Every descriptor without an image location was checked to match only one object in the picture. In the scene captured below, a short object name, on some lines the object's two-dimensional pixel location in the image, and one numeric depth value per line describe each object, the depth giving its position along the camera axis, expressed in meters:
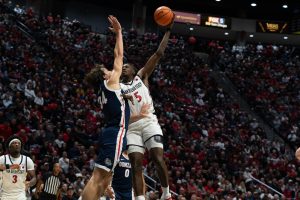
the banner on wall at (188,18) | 35.59
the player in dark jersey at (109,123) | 6.22
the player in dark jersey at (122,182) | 6.70
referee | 11.67
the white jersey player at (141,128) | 7.05
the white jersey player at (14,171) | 8.92
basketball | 7.66
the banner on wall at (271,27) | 37.16
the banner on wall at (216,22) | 36.38
